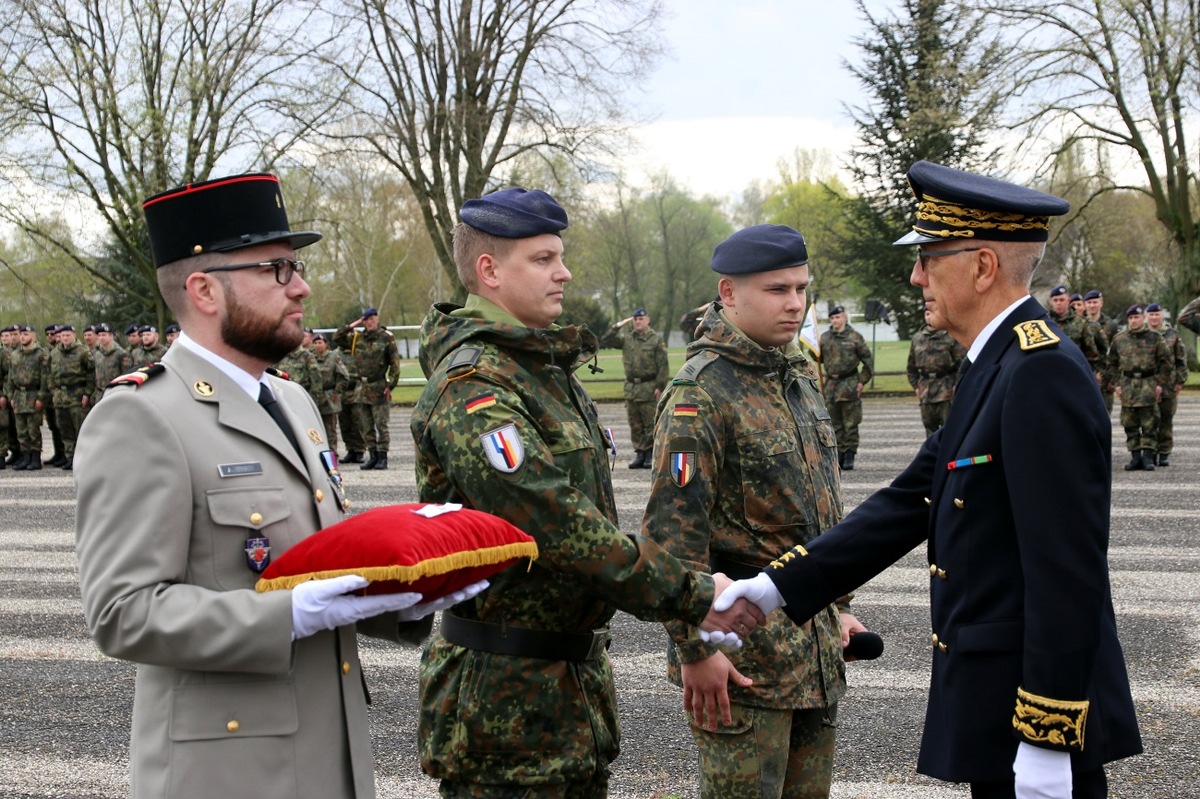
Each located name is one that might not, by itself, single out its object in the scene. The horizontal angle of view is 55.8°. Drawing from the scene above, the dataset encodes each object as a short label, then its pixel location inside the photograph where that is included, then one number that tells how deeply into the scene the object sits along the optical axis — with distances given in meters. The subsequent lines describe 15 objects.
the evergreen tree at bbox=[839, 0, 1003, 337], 32.22
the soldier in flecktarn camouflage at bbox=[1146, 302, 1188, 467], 14.92
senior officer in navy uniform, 2.51
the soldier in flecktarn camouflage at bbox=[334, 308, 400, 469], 17.31
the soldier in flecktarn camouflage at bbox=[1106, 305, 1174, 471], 14.64
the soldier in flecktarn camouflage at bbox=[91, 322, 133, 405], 19.73
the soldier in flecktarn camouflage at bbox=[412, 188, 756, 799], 2.86
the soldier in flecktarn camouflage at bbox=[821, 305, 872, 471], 16.05
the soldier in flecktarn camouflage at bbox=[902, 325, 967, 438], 15.68
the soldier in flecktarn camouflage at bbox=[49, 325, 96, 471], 19.52
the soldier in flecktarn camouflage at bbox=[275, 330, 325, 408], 17.86
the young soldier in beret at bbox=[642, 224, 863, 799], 3.52
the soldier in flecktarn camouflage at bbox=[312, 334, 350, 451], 17.94
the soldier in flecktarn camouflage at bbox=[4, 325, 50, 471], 19.52
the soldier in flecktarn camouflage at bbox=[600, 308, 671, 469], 17.36
